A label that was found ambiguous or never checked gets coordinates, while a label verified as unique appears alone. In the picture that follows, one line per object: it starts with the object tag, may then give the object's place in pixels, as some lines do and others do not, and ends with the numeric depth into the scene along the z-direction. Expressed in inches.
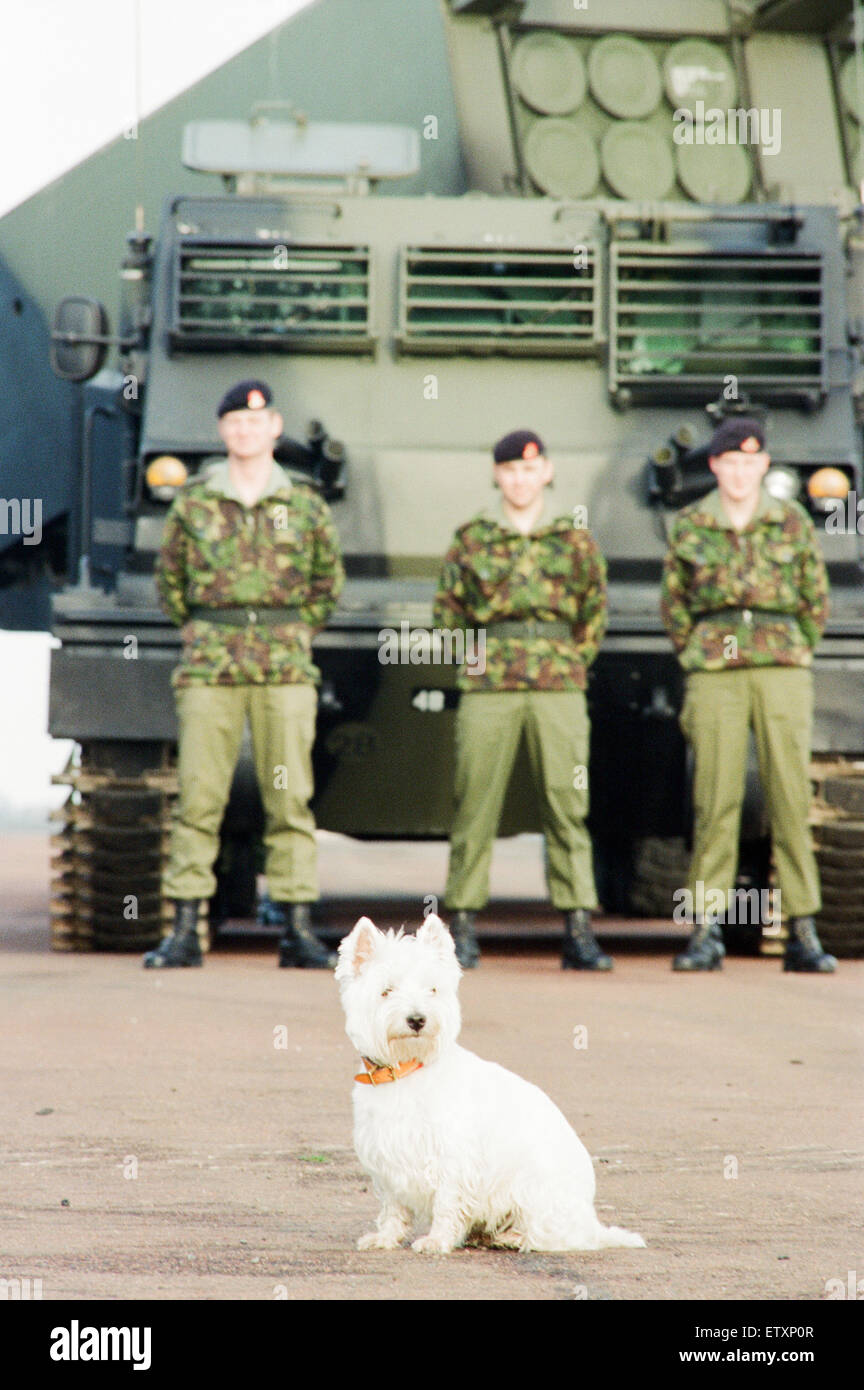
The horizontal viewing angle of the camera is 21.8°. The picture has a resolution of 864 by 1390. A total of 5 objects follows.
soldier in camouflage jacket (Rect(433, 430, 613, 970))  310.8
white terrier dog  144.2
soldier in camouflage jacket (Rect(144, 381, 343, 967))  309.0
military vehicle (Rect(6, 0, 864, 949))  329.4
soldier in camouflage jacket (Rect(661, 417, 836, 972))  312.2
